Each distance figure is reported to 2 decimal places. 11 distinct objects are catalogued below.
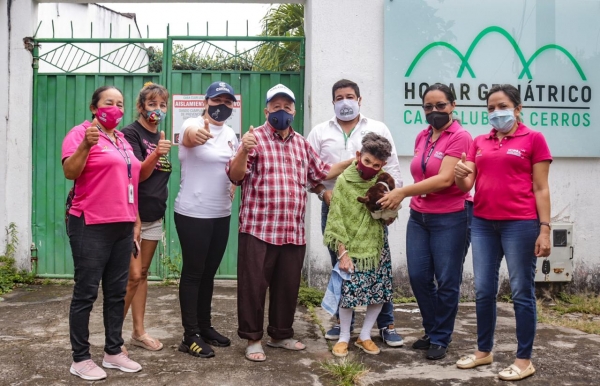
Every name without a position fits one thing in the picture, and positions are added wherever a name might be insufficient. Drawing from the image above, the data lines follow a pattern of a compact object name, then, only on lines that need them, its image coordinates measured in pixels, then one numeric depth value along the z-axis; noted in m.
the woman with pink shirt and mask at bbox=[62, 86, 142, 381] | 3.54
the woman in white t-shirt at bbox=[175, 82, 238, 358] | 3.99
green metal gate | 6.46
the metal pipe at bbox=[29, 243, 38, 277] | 6.46
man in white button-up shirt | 4.42
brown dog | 4.08
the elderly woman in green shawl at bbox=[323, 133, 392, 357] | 4.14
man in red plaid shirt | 4.02
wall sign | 5.99
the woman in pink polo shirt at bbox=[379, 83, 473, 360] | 4.07
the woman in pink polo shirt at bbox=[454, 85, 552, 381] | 3.70
